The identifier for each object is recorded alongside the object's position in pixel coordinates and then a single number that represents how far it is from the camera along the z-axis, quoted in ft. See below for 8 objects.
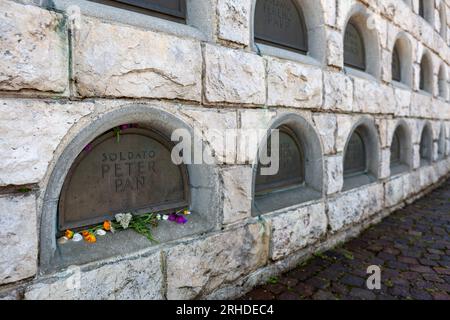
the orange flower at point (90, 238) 5.61
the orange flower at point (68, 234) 5.52
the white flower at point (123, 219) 6.11
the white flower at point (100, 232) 5.82
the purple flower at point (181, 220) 6.86
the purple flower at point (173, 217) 6.90
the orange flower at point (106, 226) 5.96
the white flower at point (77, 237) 5.54
